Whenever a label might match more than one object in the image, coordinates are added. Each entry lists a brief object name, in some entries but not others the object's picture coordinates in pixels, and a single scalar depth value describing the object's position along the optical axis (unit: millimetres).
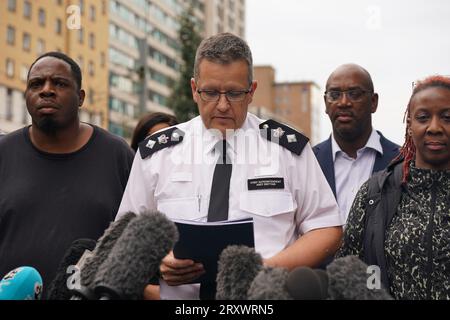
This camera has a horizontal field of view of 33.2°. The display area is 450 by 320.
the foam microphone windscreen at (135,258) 1897
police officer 2820
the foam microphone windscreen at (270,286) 1809
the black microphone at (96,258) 1984
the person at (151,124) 5641
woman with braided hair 2908
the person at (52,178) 3586
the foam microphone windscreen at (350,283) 1864
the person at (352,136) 4629
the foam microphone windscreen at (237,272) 1966
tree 21781
